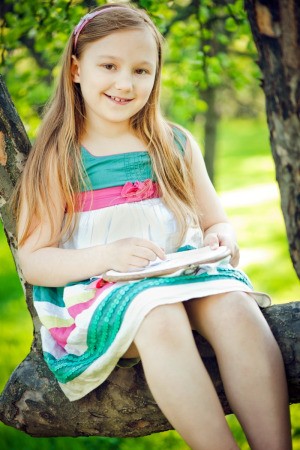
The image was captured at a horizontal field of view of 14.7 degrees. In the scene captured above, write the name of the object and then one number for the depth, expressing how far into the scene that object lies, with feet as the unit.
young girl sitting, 4.69
